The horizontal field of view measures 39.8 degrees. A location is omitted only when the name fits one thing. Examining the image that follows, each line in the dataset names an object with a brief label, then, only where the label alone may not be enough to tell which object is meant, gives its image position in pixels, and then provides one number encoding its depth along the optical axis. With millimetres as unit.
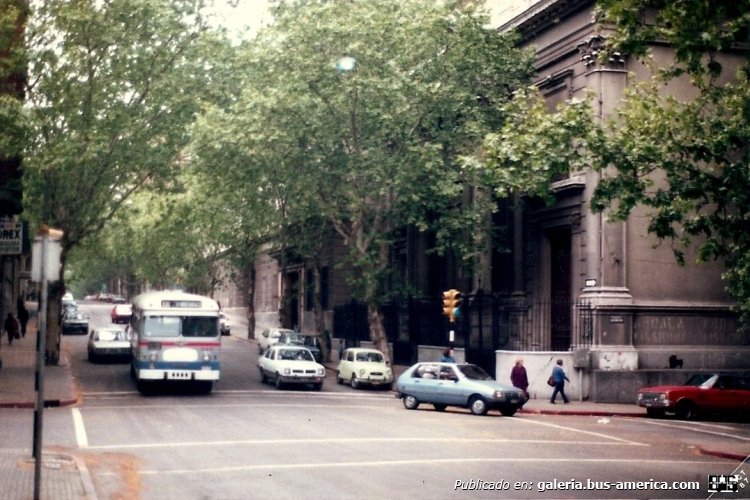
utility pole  13142
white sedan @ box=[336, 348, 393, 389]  37188
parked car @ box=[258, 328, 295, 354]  47656
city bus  29703
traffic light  31875
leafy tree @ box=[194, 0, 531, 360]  35594
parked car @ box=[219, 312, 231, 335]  69312
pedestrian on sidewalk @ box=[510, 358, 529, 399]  32094
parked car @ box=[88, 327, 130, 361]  43719
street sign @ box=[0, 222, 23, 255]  21406
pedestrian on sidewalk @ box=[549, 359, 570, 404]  31438
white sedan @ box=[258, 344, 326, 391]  34875
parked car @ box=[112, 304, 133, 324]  72750
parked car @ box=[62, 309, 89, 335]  66125
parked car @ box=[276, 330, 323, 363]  44722
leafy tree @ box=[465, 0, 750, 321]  21500
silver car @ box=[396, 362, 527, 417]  27438
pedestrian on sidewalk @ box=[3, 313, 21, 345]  50188
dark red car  29297
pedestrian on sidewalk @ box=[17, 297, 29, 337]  56459
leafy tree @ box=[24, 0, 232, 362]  36344
